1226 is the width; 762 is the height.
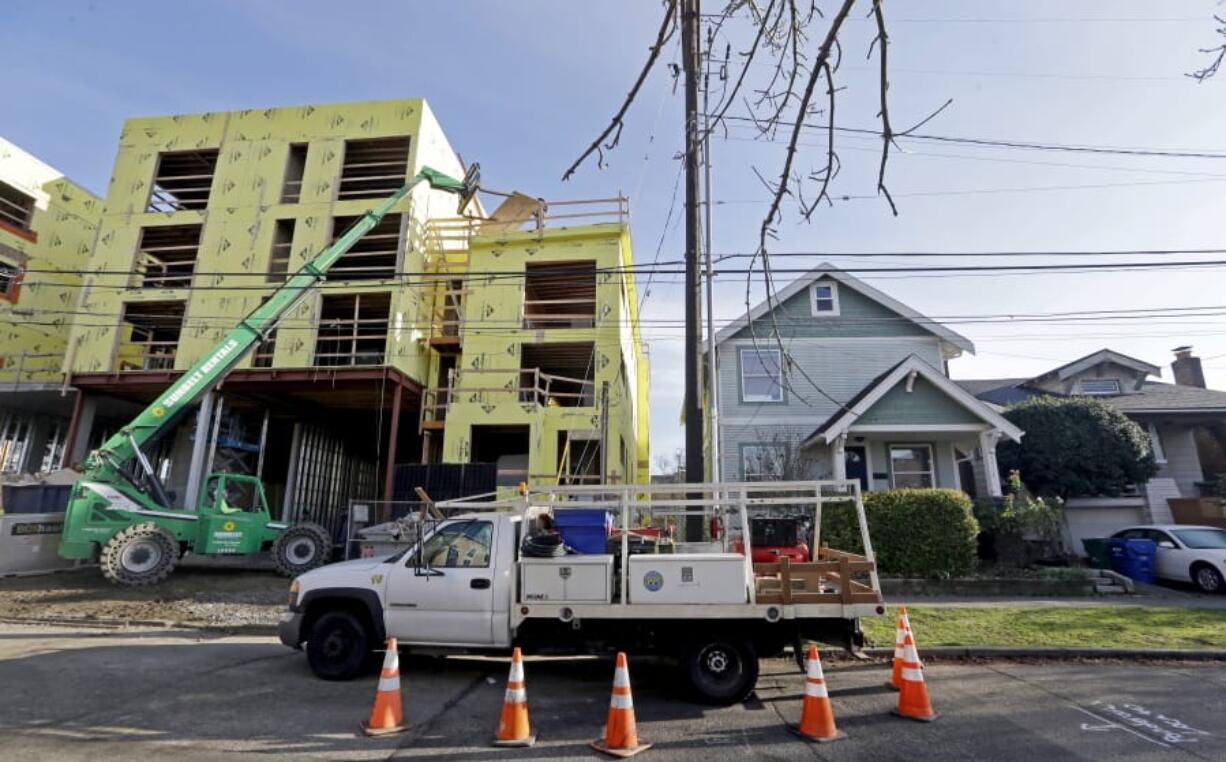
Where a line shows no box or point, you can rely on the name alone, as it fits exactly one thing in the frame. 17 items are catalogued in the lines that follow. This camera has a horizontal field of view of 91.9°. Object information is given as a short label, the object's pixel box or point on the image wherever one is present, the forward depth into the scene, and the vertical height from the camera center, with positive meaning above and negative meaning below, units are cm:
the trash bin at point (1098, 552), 1455 -54
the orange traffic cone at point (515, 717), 478 -155
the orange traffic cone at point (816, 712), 496 -154
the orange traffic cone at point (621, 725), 464 -156
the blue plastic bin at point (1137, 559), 1358 -64
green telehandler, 1237 +15
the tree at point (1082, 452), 1728 +223
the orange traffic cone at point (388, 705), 497 -154
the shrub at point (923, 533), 1274 -13
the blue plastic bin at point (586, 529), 648 -7
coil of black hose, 627 -26
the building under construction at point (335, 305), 1767 +681
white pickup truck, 588 -76
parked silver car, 1252 -49
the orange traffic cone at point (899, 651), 587 -120
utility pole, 823 +262
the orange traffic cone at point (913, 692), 546 -151
